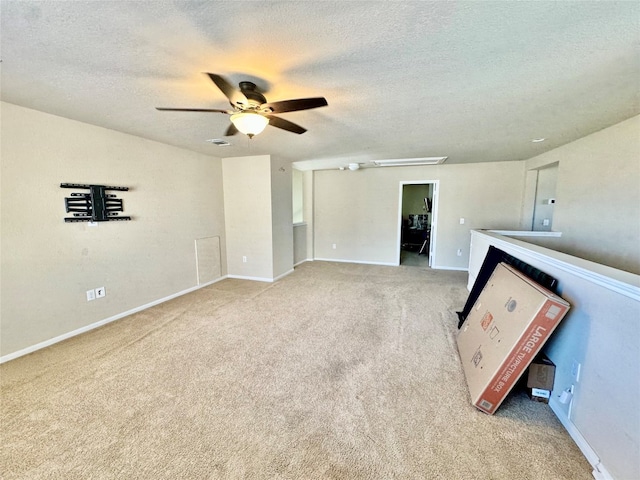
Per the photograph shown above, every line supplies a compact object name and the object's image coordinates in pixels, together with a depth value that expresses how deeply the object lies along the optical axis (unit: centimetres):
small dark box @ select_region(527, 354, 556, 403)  173
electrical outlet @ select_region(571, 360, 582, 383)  151
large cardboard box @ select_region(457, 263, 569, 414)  161
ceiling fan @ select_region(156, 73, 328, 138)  168
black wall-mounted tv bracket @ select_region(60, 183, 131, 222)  267
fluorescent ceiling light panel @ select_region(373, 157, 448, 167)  467
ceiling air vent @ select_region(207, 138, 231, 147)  341
